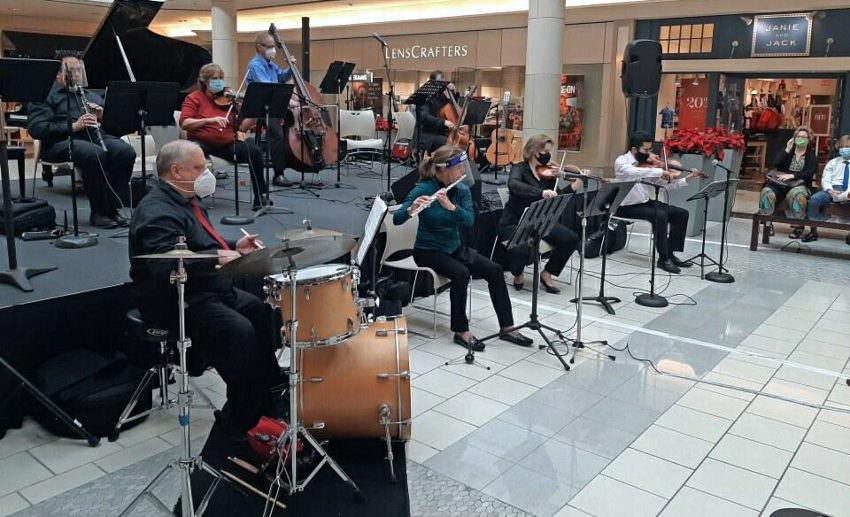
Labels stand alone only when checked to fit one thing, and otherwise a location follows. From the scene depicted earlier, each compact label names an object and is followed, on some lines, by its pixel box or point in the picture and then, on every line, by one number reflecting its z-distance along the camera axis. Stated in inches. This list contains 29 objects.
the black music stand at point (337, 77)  337.4
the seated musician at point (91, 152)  212.5
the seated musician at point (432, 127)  312.3
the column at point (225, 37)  506.0
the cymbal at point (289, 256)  103.3
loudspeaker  325.4
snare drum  118.2
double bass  273.4
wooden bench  303.3
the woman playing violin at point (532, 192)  236.2
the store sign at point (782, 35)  424.2
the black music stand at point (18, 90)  150.6
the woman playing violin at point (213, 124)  231.6
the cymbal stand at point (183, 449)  101.9
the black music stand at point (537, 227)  175.8
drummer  124.3
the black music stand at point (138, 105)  191.6
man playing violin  274.5
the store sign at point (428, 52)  556.7
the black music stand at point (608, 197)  210.8
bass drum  122.9
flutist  186.4
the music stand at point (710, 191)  265.7
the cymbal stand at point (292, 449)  110.5
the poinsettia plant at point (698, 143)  339.9
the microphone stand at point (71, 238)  188.4
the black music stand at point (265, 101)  218.1
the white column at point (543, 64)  364.5
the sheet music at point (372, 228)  153.8
